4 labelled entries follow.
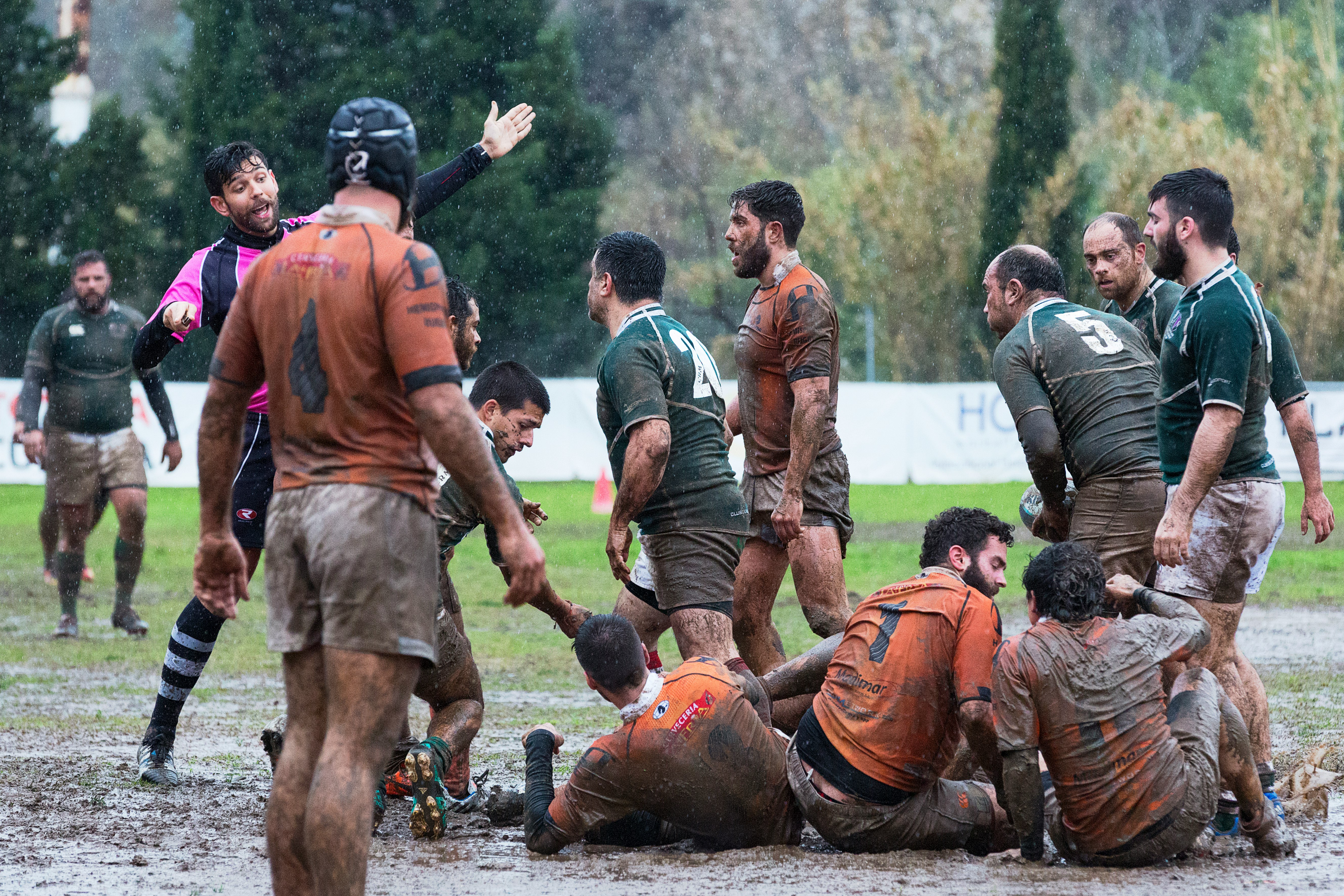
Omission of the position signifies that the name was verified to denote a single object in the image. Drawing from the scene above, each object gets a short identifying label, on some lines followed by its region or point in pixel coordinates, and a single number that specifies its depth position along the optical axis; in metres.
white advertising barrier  51.16
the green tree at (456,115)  71.12
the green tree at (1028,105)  73.44
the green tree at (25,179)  65.12
